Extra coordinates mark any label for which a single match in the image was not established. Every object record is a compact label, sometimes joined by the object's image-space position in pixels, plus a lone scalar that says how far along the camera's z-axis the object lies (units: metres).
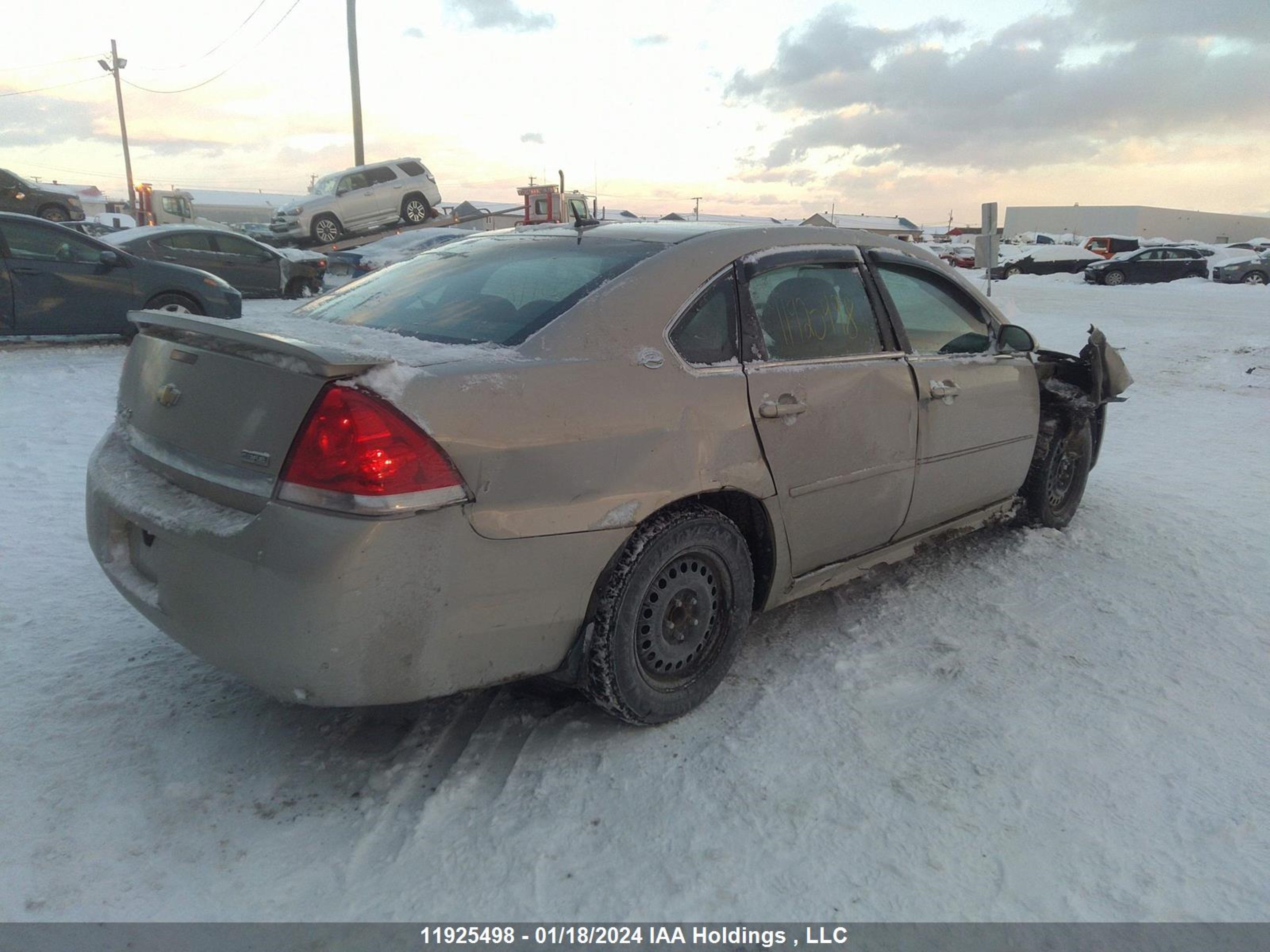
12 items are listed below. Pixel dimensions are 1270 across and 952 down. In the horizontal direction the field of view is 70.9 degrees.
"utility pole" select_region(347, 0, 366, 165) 24.75
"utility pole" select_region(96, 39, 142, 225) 45.59
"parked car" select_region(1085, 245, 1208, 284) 30.11
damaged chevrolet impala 2.24
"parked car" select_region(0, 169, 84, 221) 23.59
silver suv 21.73
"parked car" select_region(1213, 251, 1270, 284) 30.20
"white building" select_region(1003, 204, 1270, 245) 85.81
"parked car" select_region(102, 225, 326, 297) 12.78
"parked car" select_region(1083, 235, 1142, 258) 37.47
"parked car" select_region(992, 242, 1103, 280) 35.78
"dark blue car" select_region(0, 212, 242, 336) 8.77
